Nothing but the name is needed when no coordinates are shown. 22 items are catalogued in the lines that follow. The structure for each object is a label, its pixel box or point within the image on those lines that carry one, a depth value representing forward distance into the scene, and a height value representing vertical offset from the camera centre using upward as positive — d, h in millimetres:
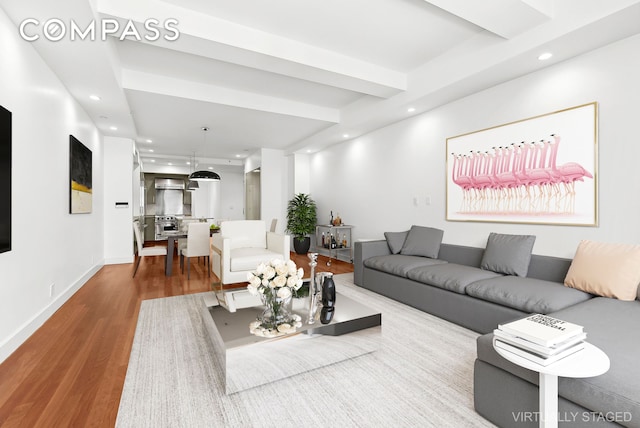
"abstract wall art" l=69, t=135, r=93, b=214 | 3777 +444
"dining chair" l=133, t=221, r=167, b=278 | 4883 -698
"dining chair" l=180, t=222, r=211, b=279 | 4855 -524
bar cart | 6109 -668
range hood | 10552 +925
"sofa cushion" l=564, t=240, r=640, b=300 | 2199 -470
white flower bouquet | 2084 -583
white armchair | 3783 -575
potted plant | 7289 -287
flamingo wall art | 2812 +435
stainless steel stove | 10141 -521
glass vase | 2129 -754
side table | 1122 -614
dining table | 4902 -736
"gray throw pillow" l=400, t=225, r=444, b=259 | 4012 -455
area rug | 1599 -1133
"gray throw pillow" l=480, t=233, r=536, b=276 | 2947 -458
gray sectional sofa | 1228 -736
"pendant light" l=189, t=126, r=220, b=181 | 6434 +725
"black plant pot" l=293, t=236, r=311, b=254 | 7371 -892
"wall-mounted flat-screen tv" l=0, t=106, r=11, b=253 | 2148 +220
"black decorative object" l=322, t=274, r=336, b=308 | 2329 -661
